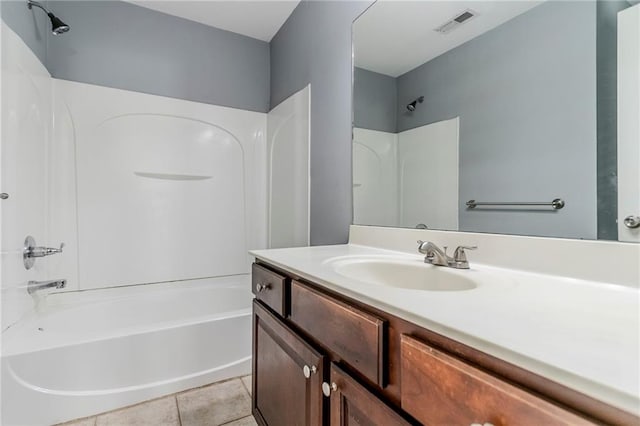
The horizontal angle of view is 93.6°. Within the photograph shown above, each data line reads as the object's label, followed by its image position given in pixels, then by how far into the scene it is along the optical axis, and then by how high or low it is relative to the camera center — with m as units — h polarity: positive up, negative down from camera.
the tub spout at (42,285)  1.65 -0.41
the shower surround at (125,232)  1.48 -0.15
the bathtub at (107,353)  1.36 -0.75
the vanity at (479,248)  0.40 -0.12
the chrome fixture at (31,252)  1.64 -0.23
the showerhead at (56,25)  1.69 +1.06
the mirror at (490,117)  0.76 +0.31
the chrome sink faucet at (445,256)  0.92 -0.15
